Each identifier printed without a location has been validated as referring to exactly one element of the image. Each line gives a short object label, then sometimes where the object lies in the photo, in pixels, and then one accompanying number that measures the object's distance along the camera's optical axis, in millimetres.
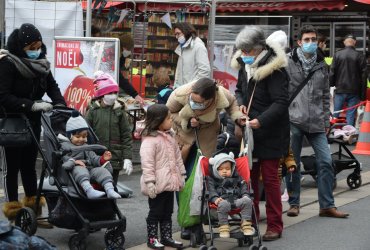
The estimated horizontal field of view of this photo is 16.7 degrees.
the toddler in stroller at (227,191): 10259
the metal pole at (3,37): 18153
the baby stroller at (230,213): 10324
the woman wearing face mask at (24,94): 11111
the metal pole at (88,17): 17901
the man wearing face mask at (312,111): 12700
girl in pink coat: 10359
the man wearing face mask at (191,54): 17191
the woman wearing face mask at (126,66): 17181
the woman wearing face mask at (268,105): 11090
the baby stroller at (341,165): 15380
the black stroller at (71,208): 10089
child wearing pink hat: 12001
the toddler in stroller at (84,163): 10169
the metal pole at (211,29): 19119
